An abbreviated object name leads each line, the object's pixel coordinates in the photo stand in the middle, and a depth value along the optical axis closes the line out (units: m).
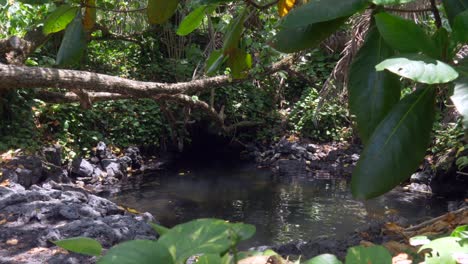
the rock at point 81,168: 7.40
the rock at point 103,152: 8.07
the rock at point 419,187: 7.24
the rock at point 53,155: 7.16
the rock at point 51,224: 3.52
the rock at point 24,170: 6.08
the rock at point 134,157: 8.51
